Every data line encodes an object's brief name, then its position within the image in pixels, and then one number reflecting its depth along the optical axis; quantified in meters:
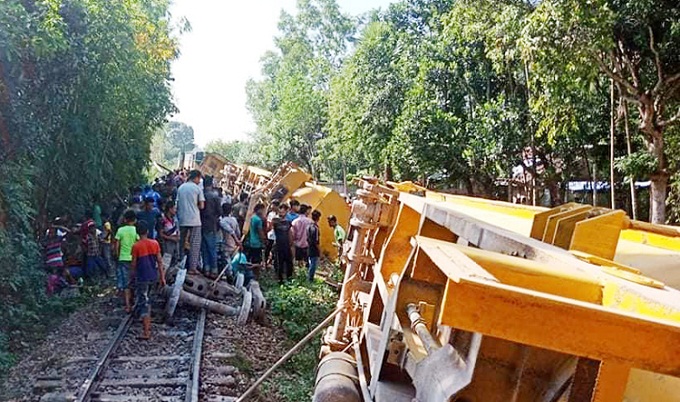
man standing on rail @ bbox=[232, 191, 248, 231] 15.45
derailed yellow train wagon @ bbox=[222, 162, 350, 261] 16.67
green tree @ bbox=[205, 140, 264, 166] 59.02
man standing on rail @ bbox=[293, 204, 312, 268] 12.94
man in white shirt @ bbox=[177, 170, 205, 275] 10.58
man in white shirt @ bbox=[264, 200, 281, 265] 13.07
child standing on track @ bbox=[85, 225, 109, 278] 12.08
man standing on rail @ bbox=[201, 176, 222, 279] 11.28
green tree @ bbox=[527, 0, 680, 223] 11.44
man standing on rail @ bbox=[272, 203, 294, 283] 12.20
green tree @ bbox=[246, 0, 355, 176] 45.34
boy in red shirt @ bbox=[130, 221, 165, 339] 8.78
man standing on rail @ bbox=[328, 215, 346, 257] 14.29
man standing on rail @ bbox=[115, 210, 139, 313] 9.56
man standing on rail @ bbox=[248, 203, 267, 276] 11.89
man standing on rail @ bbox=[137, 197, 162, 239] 10.71
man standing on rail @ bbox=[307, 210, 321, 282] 12.63
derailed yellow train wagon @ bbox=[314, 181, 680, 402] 1.42
